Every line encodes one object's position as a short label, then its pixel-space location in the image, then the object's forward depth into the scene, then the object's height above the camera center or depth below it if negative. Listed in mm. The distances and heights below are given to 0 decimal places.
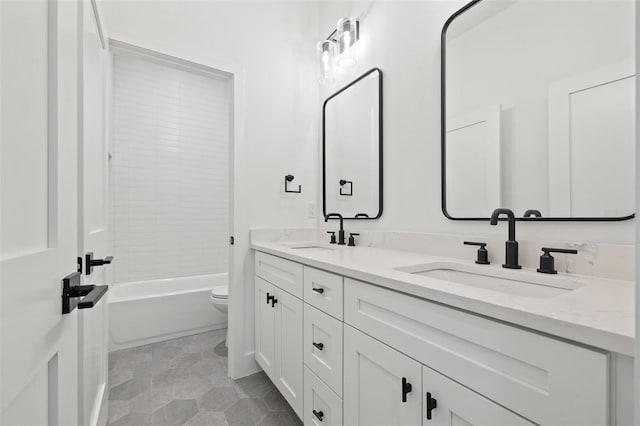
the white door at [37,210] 402 +5
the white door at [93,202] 861 +39
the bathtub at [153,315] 2309 -855
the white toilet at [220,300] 2395 -710
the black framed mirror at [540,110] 886 +370
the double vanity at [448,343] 486 -298
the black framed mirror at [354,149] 1777 +427
